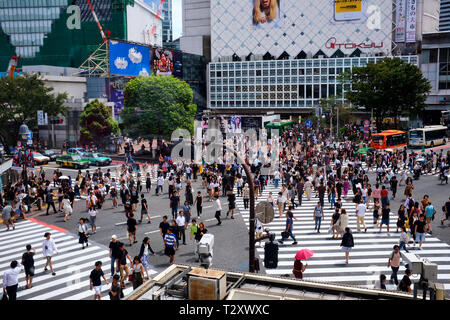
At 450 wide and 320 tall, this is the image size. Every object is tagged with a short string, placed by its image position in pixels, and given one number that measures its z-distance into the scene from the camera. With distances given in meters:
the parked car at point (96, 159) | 38.69
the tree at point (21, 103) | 43.91
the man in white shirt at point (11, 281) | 11.51
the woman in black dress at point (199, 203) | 20.03
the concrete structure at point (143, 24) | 105.12
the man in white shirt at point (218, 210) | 19.10
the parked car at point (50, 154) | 42.99
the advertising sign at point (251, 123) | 58.25
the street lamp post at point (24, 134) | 24.78
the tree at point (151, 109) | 42.44
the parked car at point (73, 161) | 37.47
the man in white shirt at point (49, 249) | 14.09
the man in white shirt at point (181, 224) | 16.44
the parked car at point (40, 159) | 40.47
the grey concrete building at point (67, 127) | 50.97
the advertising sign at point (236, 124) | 54.65
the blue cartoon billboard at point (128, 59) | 59.19
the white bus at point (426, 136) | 46.60
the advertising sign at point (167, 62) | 70.40
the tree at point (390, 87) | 52.50
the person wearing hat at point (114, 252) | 13.16
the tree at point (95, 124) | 47.56
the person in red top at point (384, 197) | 19.20
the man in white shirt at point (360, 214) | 17.86
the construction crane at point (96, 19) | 96.06
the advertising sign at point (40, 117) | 42.50
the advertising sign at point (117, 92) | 58.62
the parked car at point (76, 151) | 39.22
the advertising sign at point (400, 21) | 81.74
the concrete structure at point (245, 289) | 6.52
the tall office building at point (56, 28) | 91.00
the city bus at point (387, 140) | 43.97
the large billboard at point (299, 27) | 84.69
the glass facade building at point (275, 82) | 82.50
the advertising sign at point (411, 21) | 79.56
